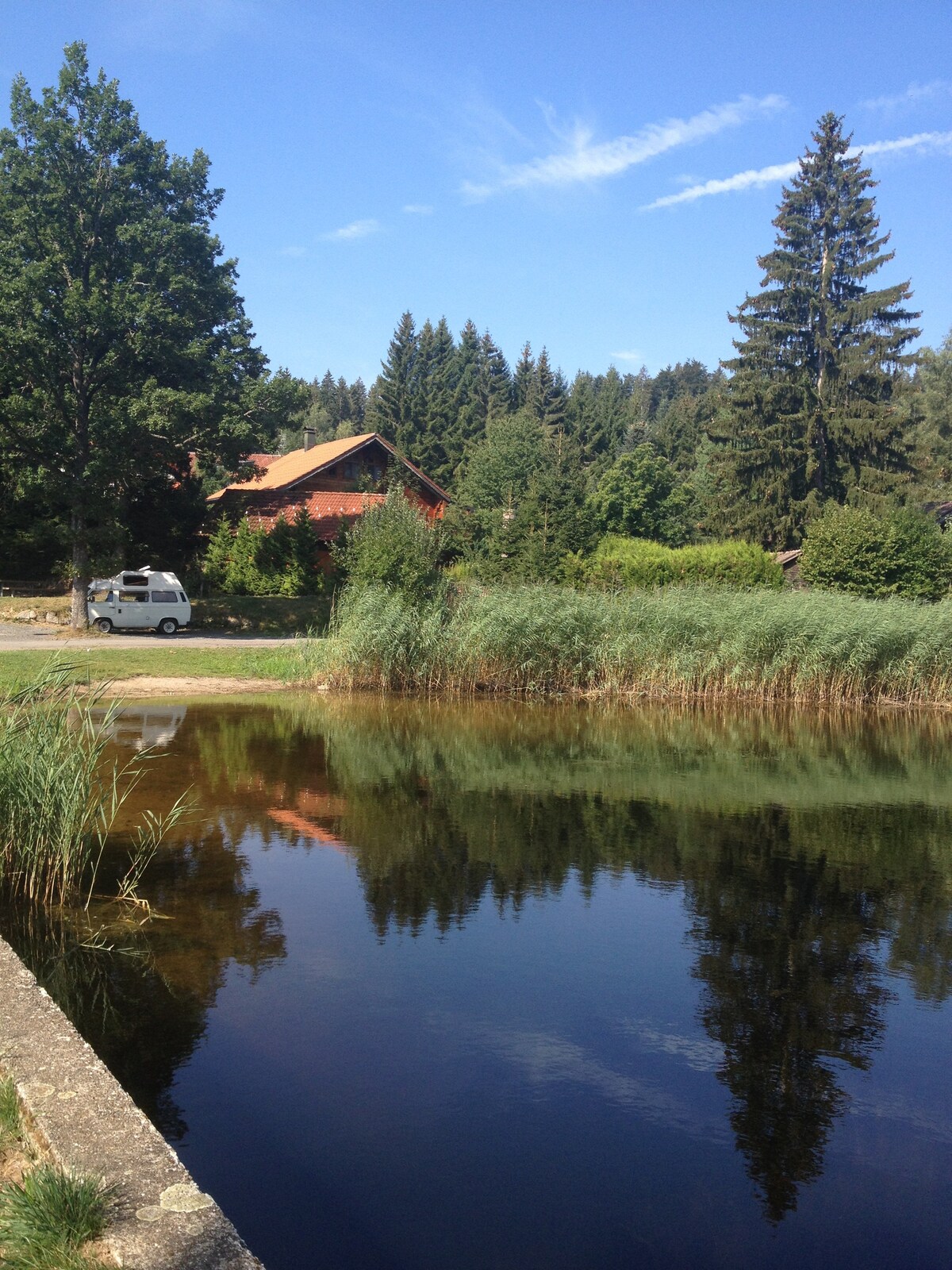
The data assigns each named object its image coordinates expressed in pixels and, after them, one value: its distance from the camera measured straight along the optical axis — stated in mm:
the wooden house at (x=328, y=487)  42594
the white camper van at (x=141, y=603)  31172
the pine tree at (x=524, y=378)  99312
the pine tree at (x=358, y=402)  126062
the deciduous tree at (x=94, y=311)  28344
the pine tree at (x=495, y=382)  96125
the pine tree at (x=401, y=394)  79500
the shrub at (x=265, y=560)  38156
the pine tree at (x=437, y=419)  76625
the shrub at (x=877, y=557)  32688
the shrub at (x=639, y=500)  50875
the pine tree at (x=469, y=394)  79250
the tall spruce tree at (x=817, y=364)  47906
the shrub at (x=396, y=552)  24391
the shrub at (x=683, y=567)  32219
